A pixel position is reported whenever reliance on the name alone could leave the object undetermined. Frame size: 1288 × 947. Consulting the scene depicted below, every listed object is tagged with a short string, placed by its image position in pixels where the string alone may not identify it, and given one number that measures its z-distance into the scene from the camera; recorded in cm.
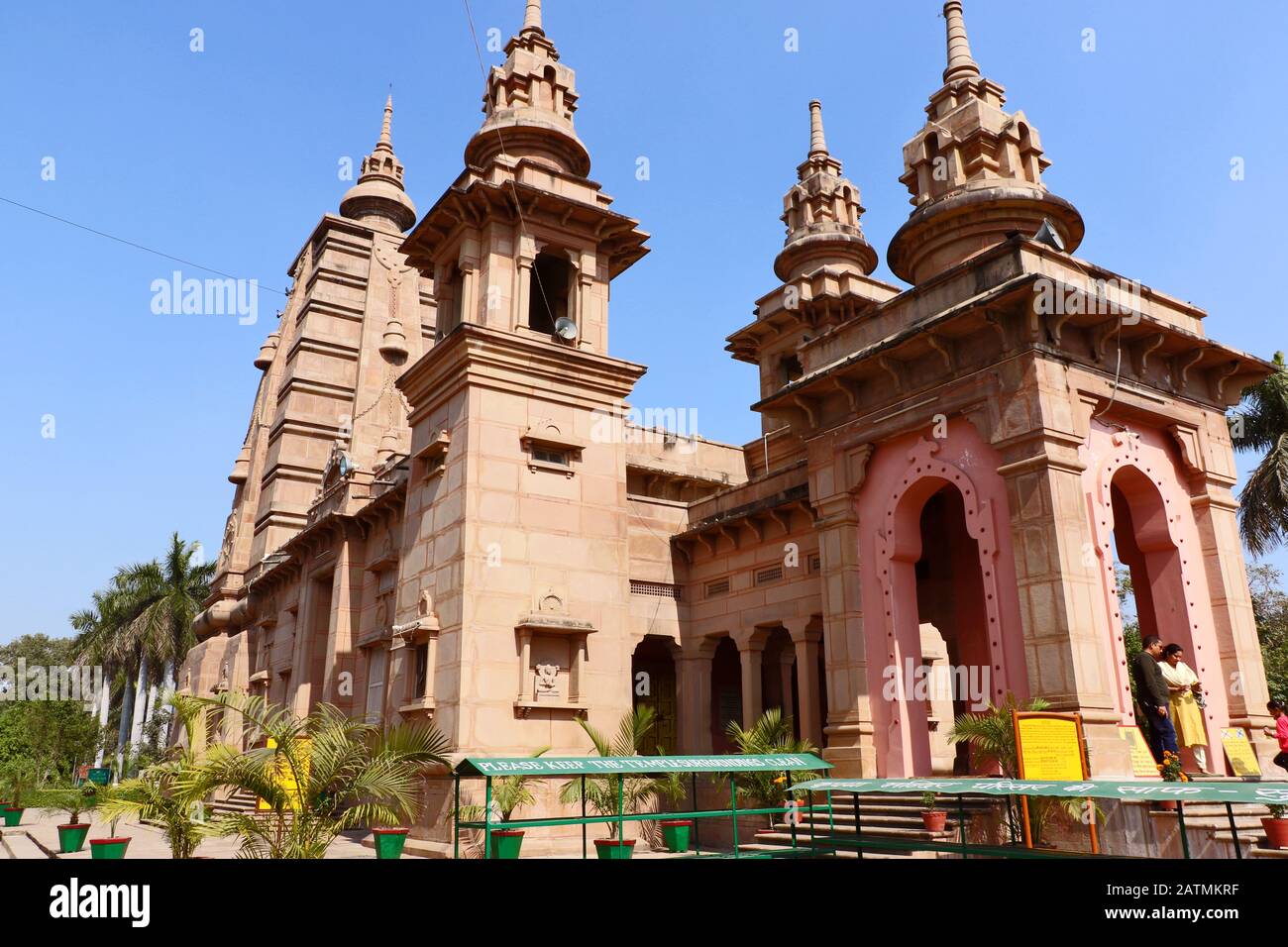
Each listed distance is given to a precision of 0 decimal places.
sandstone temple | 1452
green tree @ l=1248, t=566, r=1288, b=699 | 3306
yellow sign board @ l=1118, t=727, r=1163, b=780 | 1309
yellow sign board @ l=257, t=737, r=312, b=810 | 1110
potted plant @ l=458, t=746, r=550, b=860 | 1563
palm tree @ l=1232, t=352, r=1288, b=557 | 2791
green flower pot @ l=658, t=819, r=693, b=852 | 1609
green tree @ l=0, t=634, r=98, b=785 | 4784
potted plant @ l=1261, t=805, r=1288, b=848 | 1059
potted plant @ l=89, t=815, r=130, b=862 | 1374
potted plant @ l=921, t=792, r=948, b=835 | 1322
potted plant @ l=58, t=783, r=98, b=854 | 1766
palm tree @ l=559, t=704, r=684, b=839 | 1641
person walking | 1358
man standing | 1310
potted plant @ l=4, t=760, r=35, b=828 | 2650
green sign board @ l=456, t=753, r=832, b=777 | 911
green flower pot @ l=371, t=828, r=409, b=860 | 1505
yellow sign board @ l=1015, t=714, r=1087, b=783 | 1212
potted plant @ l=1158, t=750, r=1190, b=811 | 1267
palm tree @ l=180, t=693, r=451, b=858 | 1050
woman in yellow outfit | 1401
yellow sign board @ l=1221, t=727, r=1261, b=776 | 1430
